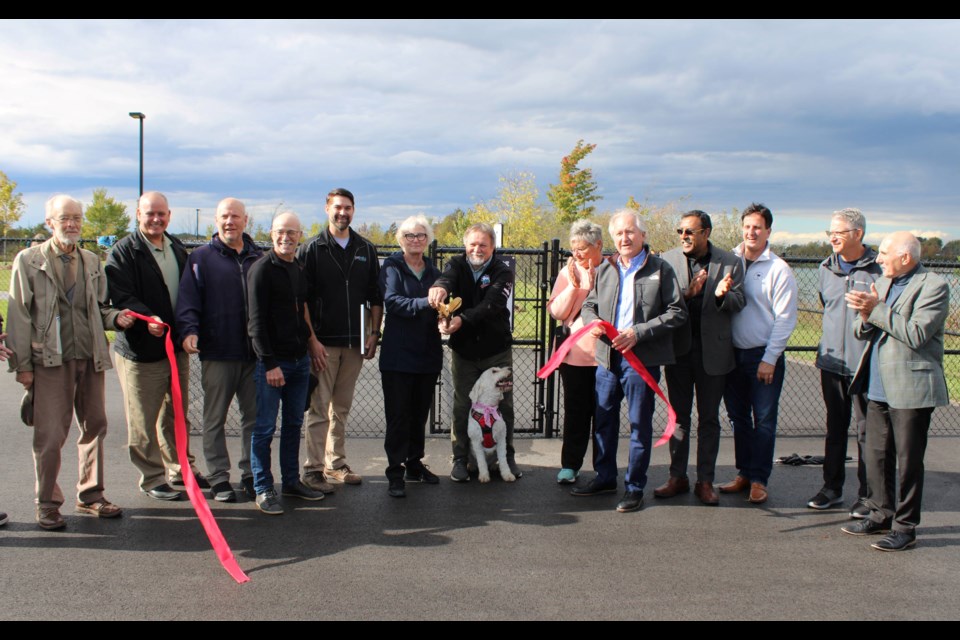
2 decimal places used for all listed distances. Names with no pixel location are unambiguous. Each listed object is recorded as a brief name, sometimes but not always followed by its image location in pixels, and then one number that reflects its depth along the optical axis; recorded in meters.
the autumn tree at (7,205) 36.38
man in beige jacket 4.34
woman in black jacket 5.23
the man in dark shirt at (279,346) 4.71
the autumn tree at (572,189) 32.16
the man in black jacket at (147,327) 4.81
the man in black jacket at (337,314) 5.21
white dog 5.48
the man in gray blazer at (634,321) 4.94
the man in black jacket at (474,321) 5.33
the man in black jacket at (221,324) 4.88
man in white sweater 5.07
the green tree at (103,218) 39.75
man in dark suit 5.08
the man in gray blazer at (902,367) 4.23
